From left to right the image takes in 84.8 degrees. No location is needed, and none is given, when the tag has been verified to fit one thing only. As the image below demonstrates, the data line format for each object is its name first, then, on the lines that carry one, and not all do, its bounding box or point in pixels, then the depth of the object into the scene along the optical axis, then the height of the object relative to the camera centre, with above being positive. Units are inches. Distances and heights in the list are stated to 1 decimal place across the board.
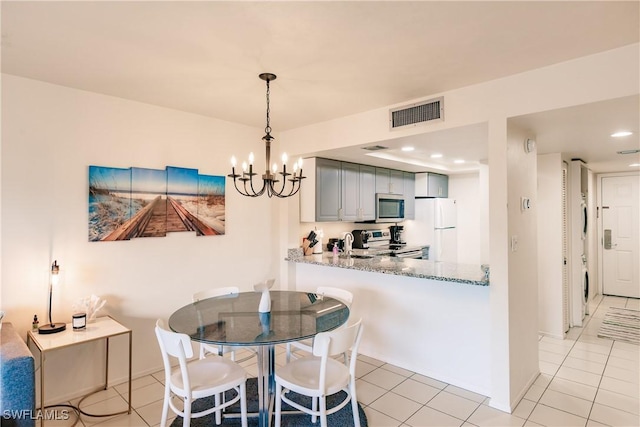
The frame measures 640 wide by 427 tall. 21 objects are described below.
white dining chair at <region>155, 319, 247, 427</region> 76.2 -38.3
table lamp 97.8 -29.9
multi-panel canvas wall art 115.4 +6.7
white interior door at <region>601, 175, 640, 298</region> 238.2 -10.4
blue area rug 96.7 -55.8
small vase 97.2 -22.9
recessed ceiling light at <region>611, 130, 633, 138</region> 121.1 +30.6
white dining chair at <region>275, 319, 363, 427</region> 79.2 -38.6
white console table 89.8 -31.8
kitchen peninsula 114.7 -33.9
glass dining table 80.0 -26.1
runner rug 163.3 -53.9
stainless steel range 209.5 -15.2
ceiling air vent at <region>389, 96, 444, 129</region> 114.4 +36.6
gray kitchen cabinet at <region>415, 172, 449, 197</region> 231.1 +24.1
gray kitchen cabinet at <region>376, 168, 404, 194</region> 204.2 +24.0
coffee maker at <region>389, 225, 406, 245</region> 234.2 -9.1
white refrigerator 230.1 -4.4
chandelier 93.4 +14.9
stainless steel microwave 204.4 +8.0
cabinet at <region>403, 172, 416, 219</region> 226.8 +16.6
